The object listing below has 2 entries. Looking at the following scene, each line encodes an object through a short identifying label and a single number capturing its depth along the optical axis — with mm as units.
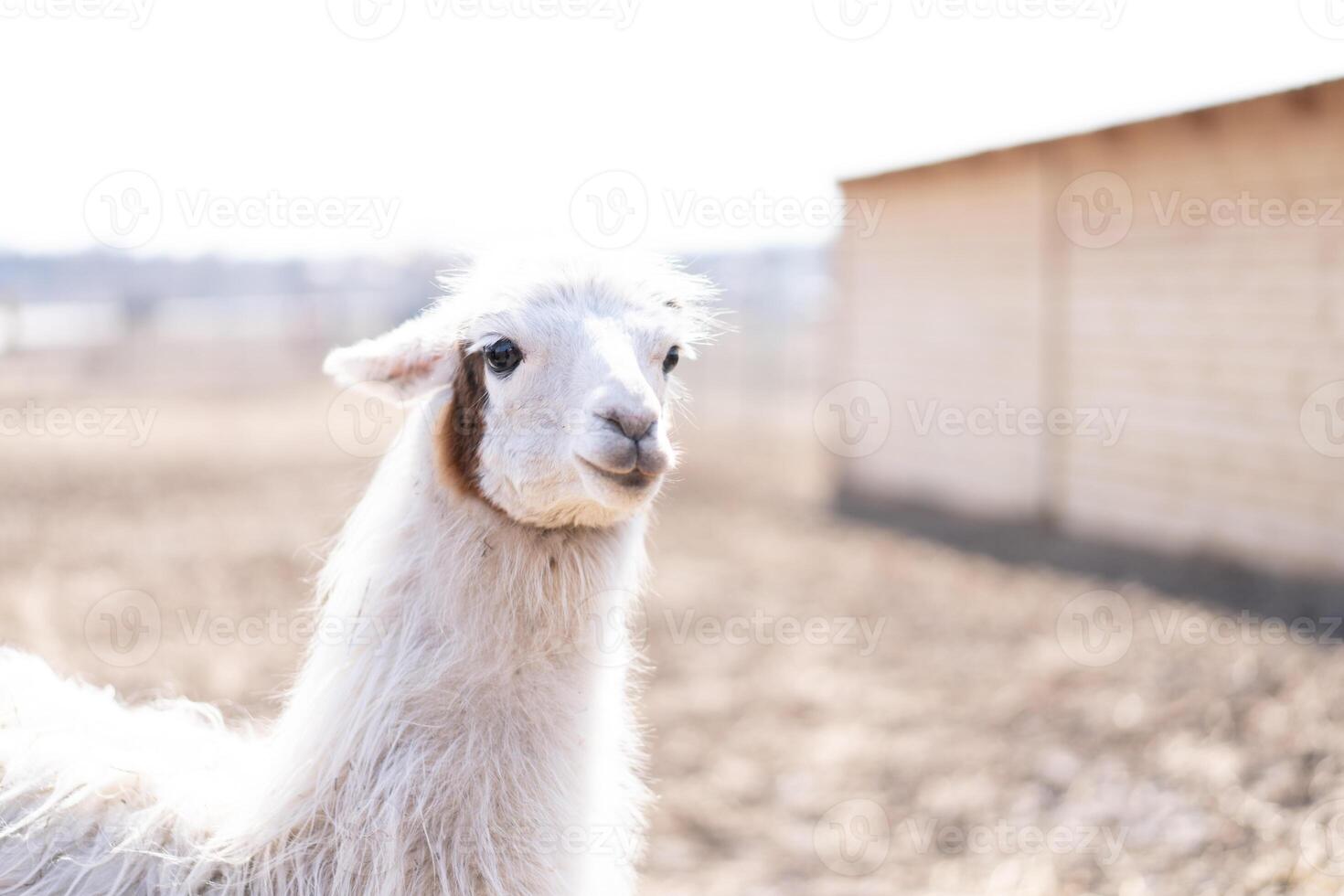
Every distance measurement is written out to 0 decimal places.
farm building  7871
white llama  2441
